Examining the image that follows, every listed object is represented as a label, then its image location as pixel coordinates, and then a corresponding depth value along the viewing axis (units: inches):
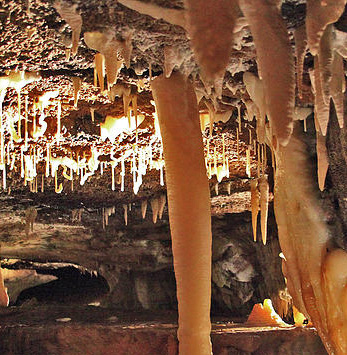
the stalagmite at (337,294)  161.5
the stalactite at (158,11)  103.0
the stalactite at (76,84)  148.8
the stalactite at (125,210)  306.6
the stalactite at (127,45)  118.2
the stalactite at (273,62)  92.3
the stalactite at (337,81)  119.4
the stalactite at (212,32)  85.7
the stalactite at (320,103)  111.8
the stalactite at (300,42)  110.8
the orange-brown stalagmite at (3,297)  319.3
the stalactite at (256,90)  143.7
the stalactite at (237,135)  191.9
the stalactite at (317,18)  97.1
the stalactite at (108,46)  117.6
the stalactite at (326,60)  108.9
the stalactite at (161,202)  291.4
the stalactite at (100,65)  131.0
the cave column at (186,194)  142.9
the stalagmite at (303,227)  173.2
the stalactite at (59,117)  170.4
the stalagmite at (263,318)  246.4
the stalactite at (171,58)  128.0
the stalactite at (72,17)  105.3
